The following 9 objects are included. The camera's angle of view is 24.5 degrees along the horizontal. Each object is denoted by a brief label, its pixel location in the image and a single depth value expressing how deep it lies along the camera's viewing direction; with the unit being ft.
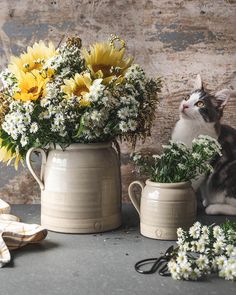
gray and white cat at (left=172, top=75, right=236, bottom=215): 4.78
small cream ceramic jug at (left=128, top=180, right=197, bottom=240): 3.93
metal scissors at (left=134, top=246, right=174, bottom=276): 3.36
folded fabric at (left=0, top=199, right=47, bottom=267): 3.72
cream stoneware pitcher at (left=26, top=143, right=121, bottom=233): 4.08
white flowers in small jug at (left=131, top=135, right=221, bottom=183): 4.03
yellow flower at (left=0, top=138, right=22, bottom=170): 4.38
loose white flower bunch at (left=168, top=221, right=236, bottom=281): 3.22
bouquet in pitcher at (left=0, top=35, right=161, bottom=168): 3.95
